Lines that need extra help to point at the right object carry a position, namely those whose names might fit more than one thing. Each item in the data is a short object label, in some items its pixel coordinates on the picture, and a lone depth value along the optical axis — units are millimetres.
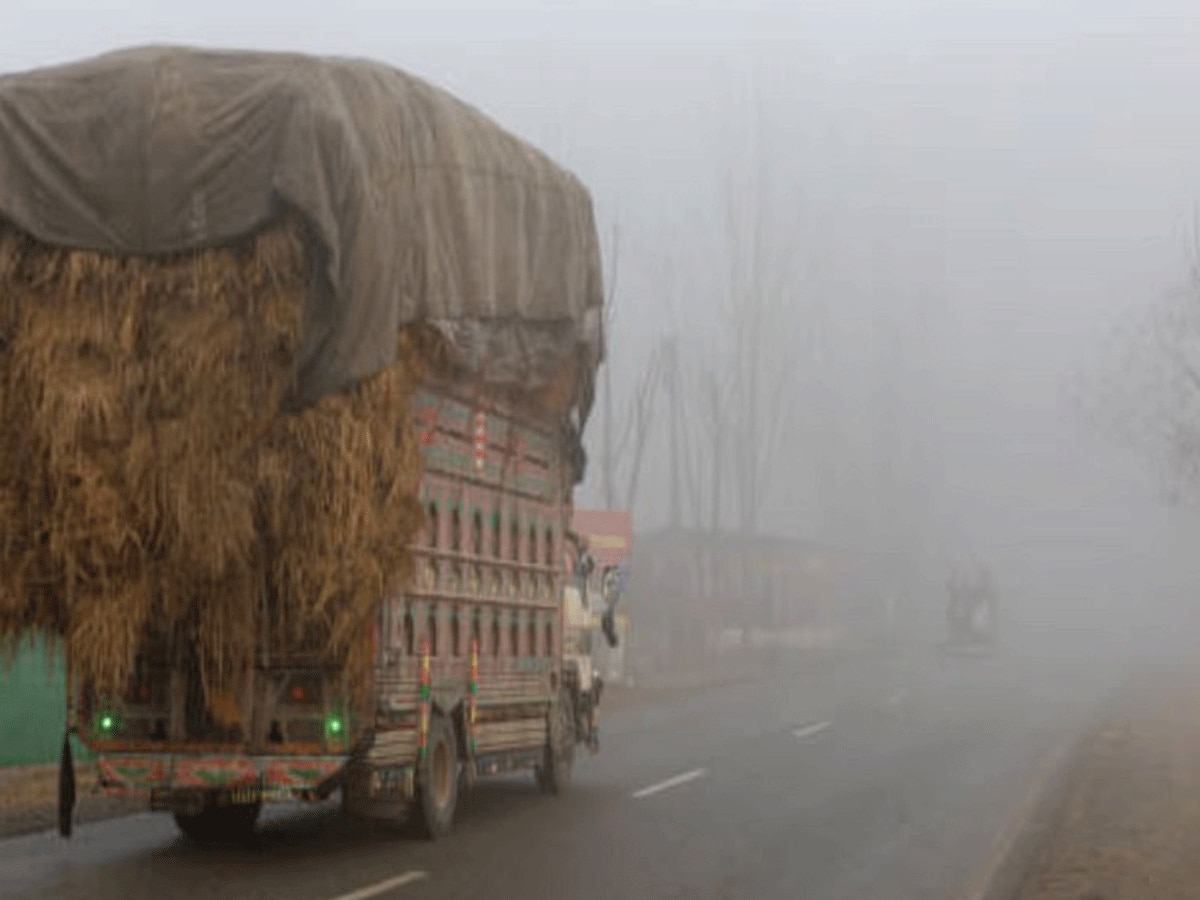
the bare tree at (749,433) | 61562
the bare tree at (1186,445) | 32844
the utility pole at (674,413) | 55000
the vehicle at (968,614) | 64750
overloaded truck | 10820
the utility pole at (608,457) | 50875
